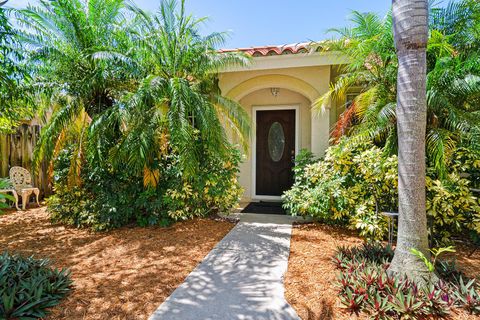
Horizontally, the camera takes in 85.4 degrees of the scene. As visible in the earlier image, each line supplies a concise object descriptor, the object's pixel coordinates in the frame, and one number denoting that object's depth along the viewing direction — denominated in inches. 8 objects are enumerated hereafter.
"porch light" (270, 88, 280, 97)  303.3
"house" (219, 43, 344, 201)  253.3
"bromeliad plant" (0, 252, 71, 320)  99.5
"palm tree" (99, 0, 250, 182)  195.9
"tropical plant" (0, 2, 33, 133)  151.8
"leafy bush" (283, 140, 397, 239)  180.9
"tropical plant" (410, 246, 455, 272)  105.3
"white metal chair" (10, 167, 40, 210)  298.6
